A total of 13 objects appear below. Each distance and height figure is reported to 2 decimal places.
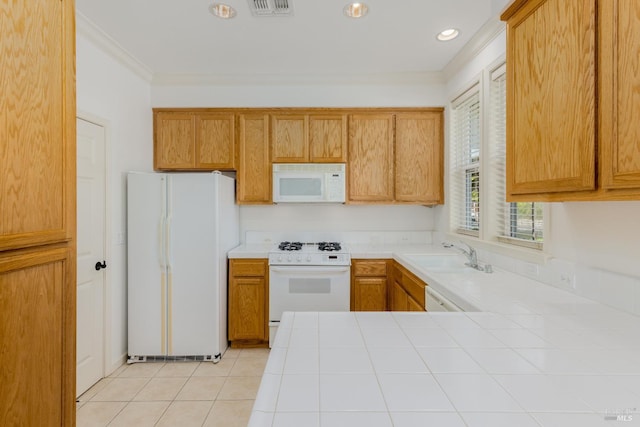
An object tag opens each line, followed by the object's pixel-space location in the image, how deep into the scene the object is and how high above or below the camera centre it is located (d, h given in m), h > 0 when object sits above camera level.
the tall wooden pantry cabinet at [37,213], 1.04 +0.00
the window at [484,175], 2.24 +0.32
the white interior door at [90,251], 2.34 -0.28
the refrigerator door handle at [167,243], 2.76 -0.25
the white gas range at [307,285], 3.00 -0.66
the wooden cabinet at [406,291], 2.27 -0.61
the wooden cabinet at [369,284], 3.04 -0.67
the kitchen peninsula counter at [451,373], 0.66 -0.41
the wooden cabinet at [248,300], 3.05 -0.81
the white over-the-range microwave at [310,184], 3.24 +0.30
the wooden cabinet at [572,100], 0.98 +0.41
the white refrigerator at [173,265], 2.77 -0.44
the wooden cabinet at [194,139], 3.28 +0.76
